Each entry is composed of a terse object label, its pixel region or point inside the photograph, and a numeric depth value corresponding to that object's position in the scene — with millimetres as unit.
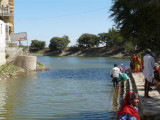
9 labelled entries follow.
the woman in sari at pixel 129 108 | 5523
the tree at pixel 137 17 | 9617
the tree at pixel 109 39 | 118375
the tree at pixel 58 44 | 131125
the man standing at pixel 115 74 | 17177
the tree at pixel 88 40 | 130625
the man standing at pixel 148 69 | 11042
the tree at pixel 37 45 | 138375
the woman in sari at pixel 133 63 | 23875
